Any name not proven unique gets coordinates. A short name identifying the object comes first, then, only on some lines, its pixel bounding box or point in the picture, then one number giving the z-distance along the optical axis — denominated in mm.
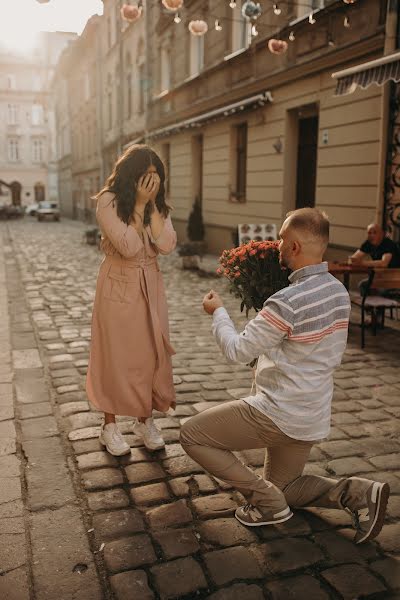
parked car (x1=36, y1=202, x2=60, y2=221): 41344
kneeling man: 2596
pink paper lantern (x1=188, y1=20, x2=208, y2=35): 12371
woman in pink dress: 3500
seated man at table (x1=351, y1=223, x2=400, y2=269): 7481
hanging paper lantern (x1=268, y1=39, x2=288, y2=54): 11438
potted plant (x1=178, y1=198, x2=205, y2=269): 17266
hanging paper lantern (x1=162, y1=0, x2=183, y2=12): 10141
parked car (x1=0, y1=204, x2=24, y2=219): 44719
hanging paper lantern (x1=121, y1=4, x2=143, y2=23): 11469
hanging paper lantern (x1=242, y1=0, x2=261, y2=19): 11273
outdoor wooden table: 7055
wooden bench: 6762
